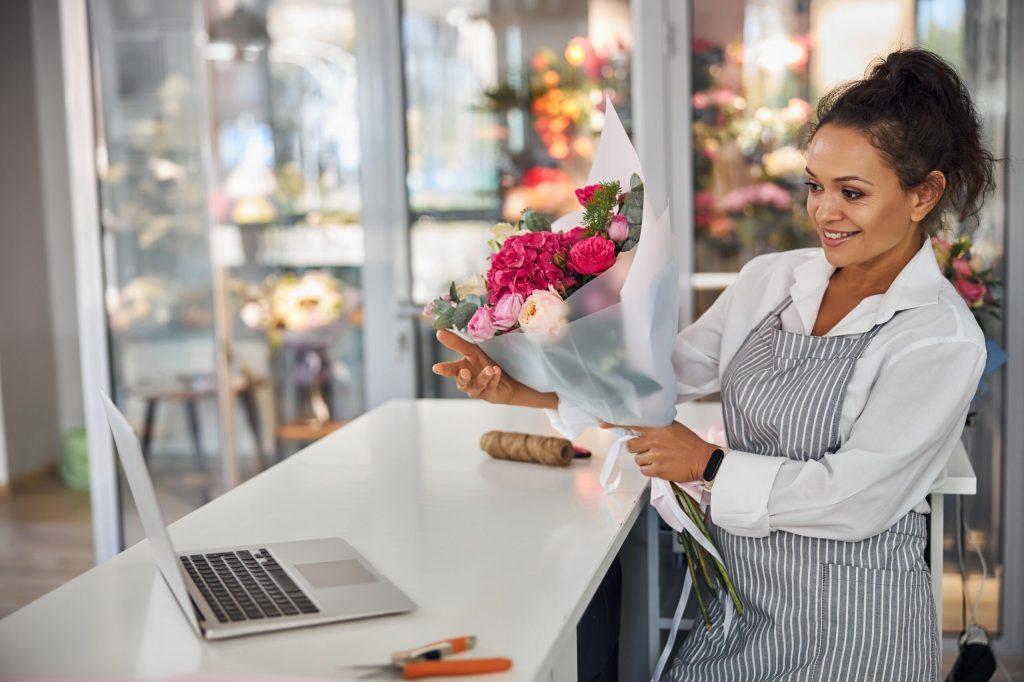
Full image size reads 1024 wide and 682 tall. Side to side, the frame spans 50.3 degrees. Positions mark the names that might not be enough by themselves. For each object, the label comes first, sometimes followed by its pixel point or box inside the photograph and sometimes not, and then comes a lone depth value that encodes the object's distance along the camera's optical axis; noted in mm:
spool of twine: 2027
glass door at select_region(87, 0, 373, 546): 3818
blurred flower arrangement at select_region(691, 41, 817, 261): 3264
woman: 1595
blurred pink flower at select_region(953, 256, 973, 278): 2555
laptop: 1272
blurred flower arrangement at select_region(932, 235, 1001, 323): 2547
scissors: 1159
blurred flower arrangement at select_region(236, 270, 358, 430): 3873
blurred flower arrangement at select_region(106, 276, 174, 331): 4145
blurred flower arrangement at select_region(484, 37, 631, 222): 3332
